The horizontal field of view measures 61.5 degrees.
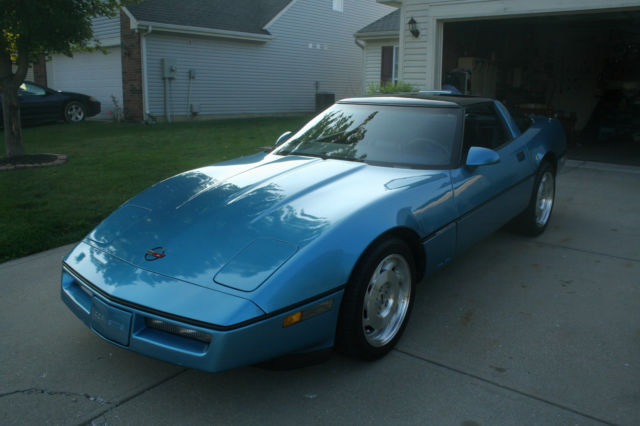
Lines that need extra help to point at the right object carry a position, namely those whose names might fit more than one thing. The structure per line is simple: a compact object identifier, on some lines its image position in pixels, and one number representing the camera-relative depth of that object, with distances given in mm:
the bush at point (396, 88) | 10453
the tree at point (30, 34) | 7719
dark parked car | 14633
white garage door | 17516
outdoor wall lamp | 10750
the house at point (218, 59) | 16578
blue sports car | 2443
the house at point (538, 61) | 10844
